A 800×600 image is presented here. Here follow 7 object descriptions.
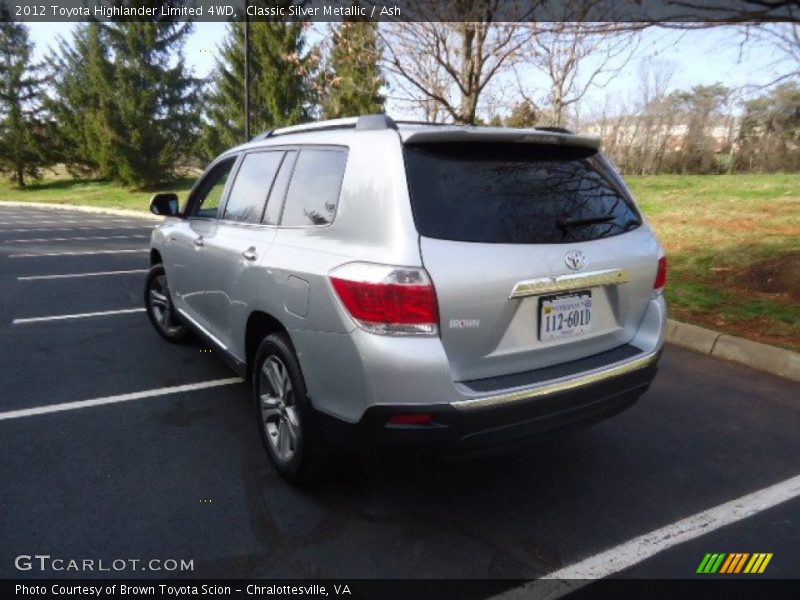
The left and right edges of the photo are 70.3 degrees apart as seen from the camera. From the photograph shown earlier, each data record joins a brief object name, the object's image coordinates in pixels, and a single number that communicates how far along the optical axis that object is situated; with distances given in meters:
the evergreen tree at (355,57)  10.60
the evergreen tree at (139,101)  30.05
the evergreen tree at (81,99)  30.12
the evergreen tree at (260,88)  30.22
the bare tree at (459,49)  9.12
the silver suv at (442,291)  2.29
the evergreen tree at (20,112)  36.62
